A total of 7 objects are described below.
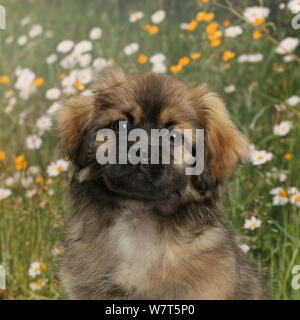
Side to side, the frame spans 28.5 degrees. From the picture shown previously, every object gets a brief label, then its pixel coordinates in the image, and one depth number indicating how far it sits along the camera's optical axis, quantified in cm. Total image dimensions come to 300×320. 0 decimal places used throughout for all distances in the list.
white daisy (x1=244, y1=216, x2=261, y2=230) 336
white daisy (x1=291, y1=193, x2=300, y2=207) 336
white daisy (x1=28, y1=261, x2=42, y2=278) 339
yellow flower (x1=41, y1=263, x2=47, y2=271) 341
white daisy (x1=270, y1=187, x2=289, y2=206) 339
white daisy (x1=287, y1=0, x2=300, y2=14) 335
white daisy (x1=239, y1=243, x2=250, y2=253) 317
